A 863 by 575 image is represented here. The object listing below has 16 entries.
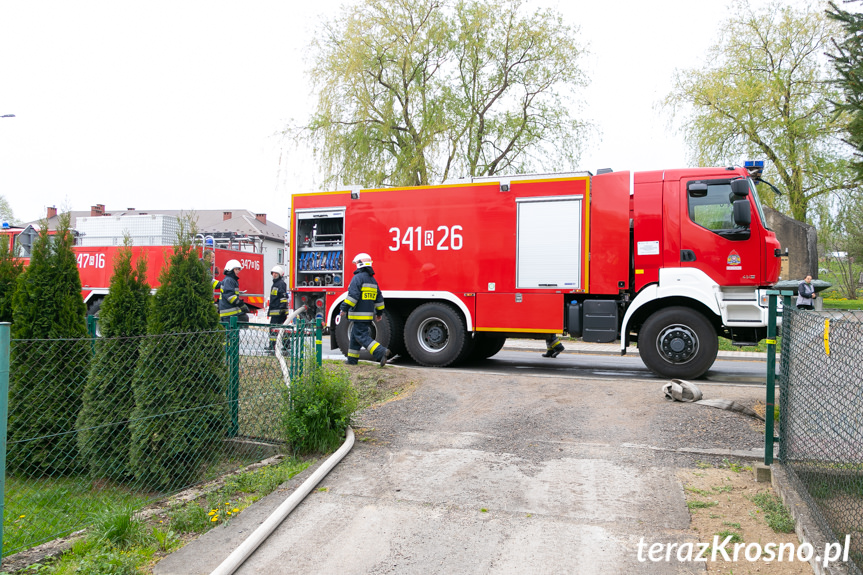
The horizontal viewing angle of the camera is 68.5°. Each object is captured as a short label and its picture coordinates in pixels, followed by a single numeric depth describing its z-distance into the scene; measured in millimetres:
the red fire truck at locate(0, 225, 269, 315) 16547
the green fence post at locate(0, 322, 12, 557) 3322
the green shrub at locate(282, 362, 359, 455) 5789
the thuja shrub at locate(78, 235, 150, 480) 5473
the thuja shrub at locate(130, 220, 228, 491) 5297
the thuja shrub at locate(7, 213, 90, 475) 5867
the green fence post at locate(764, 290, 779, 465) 5016
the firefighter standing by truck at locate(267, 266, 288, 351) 12906
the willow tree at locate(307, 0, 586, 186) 18750
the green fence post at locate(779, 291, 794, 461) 4912
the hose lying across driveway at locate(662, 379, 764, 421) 7250
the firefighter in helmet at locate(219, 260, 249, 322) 11750
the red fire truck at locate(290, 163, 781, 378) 9273
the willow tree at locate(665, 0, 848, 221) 20078
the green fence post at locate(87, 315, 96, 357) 6715
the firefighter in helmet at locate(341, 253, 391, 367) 10109
